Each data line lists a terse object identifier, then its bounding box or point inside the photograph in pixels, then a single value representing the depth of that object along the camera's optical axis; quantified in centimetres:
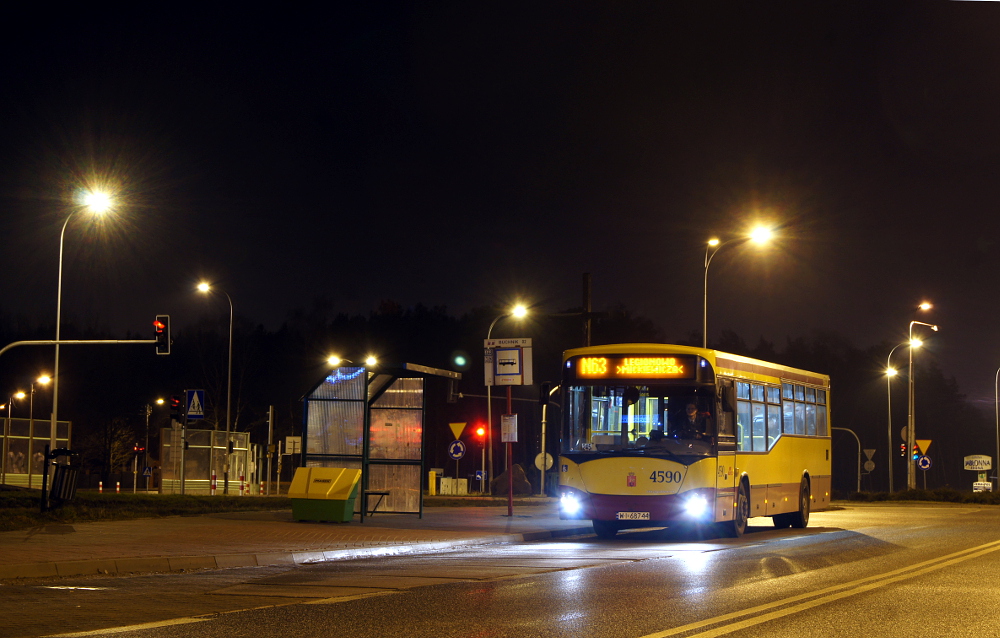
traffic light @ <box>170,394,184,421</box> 3797
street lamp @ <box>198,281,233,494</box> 4469
